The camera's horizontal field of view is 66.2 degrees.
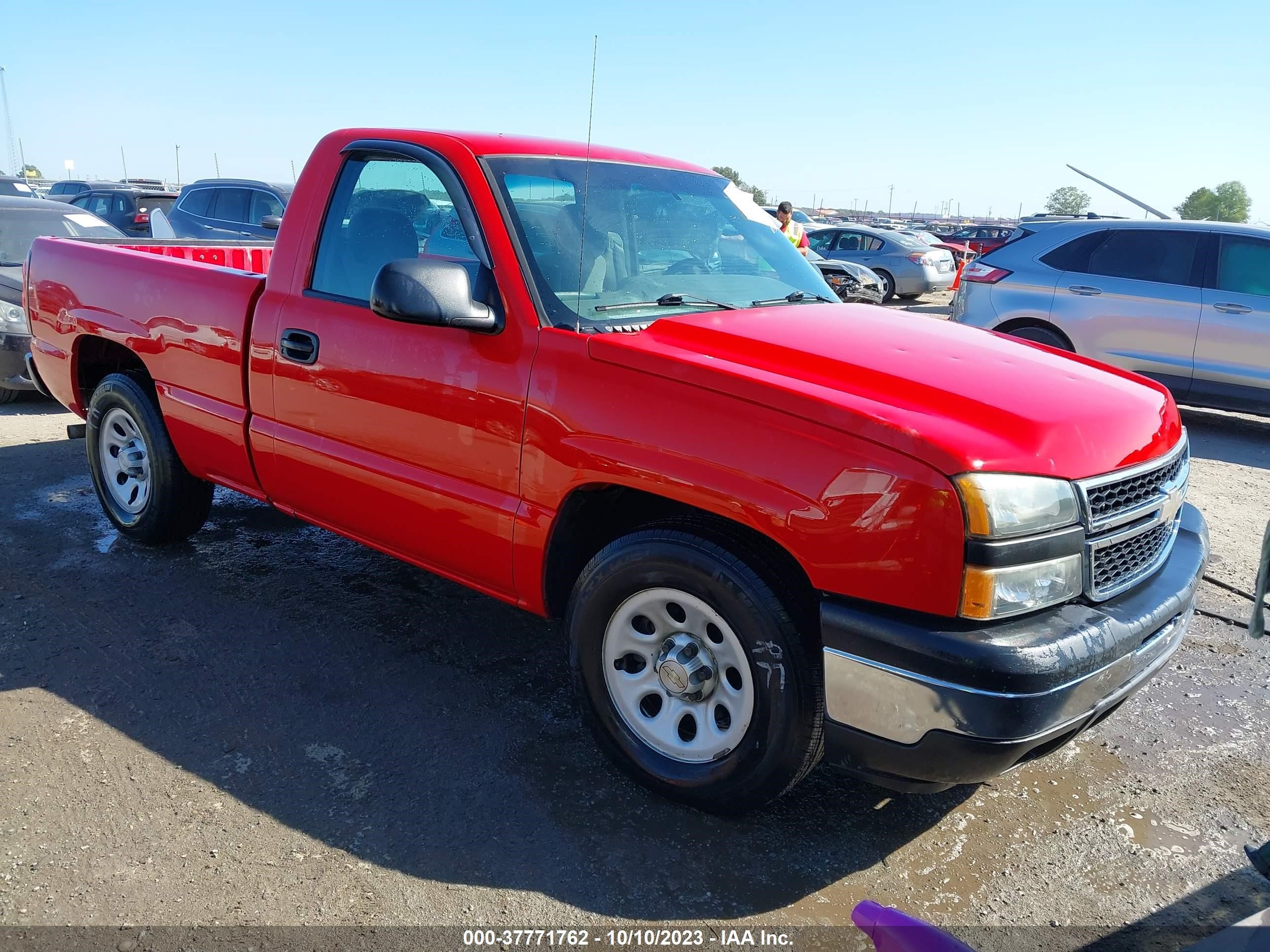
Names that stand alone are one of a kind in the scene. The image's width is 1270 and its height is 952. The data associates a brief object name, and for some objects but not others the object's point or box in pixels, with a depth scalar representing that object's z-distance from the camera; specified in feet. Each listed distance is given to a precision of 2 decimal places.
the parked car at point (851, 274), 53.26
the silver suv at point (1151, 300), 25.79
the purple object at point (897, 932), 5.84
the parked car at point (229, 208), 44.55
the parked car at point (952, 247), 69.51
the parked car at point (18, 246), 24.34
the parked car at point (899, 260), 61.16
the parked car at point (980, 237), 85.21
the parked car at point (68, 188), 76.23
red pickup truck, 7.75
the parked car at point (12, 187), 67.62
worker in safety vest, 33.76
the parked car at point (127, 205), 56.54
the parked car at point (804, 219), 78.74
